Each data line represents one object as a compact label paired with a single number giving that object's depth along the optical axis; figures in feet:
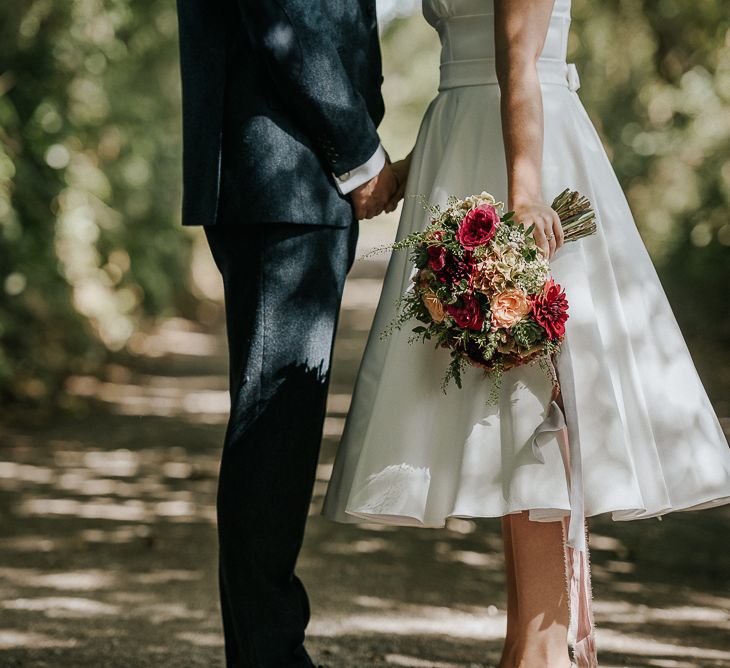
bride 18.15
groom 18.98
